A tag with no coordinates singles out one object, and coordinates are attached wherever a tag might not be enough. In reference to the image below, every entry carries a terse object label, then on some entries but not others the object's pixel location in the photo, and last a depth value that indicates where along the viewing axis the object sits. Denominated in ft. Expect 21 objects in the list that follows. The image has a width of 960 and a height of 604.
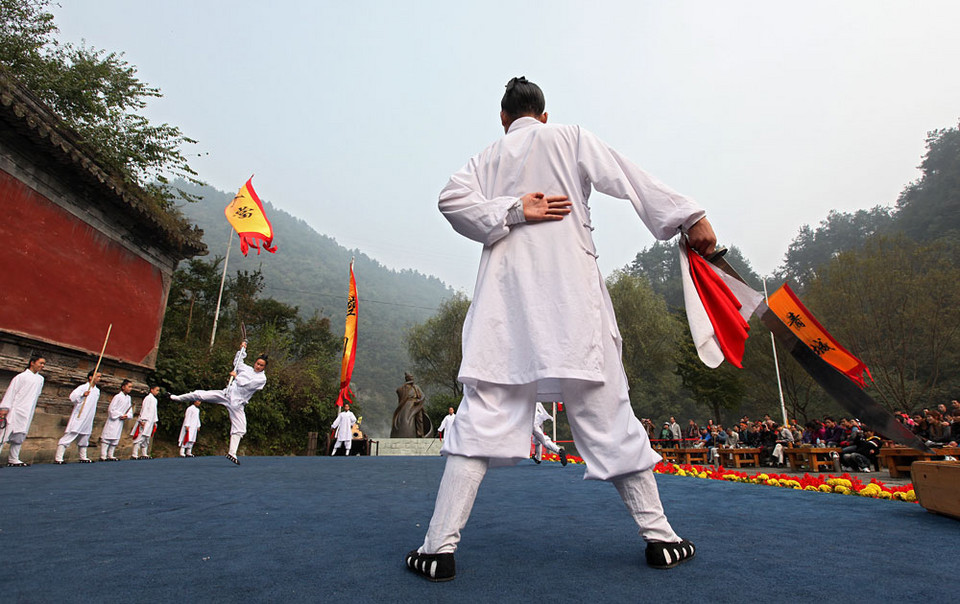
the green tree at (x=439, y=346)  96.27
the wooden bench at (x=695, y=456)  42.32
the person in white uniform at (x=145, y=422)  34.65
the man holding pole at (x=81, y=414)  27.40
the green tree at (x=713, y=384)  74.69
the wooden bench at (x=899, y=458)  21.44
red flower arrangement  11.48
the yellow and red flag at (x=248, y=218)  43.48
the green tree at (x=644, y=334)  88.07
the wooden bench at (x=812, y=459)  27.40
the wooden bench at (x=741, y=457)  38.29
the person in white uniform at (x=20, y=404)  23.36
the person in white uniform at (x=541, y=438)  30.45
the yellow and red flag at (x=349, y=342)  41.60
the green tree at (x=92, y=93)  35.99
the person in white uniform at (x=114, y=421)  32.09
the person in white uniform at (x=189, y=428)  40.14
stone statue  58.49
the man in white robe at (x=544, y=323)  5.22
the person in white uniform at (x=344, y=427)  48.01
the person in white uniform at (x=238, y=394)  25.91
